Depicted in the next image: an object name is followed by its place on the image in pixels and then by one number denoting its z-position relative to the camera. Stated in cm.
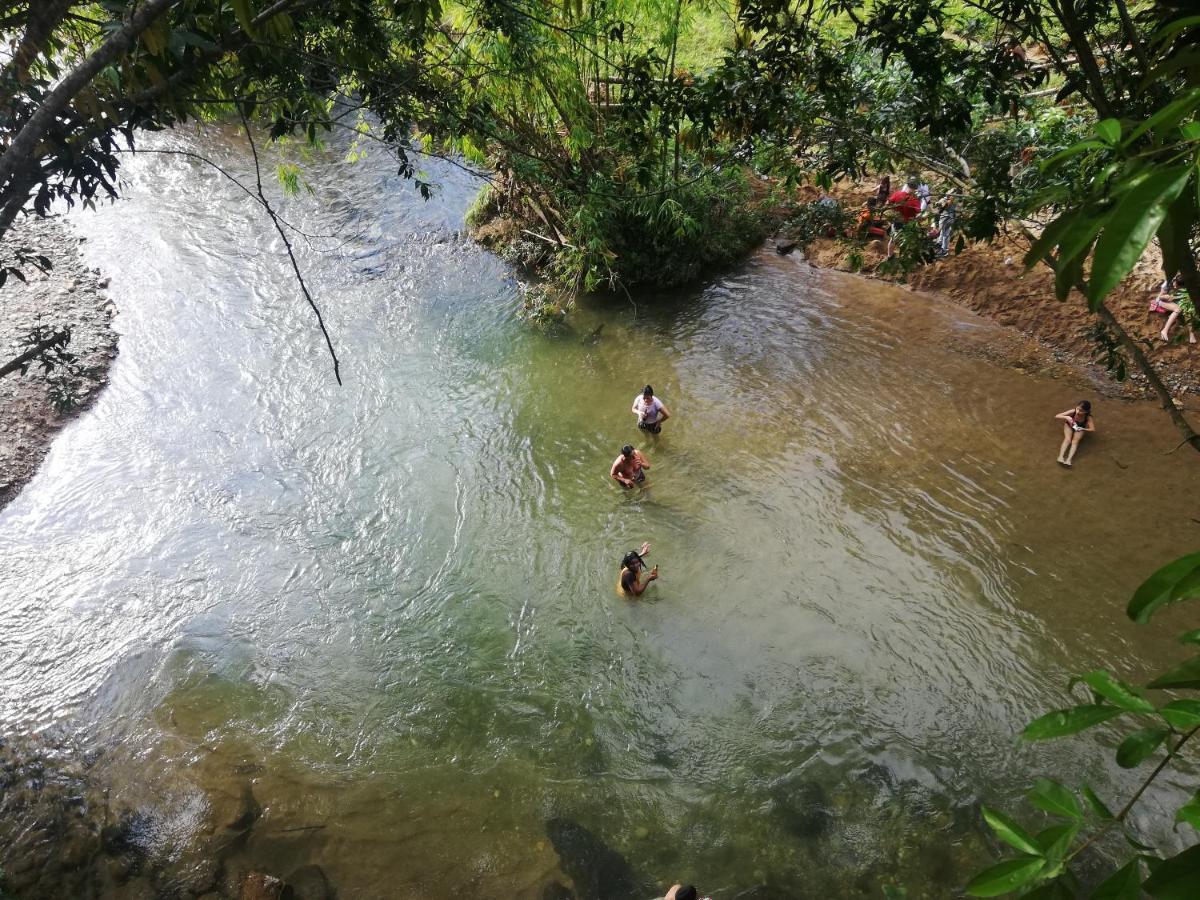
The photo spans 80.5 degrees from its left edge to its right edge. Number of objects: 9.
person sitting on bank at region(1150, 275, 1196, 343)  853
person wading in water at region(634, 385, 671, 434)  839
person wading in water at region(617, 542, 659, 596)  675
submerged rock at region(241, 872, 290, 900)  501
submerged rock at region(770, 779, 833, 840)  537
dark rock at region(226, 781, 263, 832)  554
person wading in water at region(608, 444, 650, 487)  795
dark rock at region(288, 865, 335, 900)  518
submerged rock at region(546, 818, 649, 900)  515
